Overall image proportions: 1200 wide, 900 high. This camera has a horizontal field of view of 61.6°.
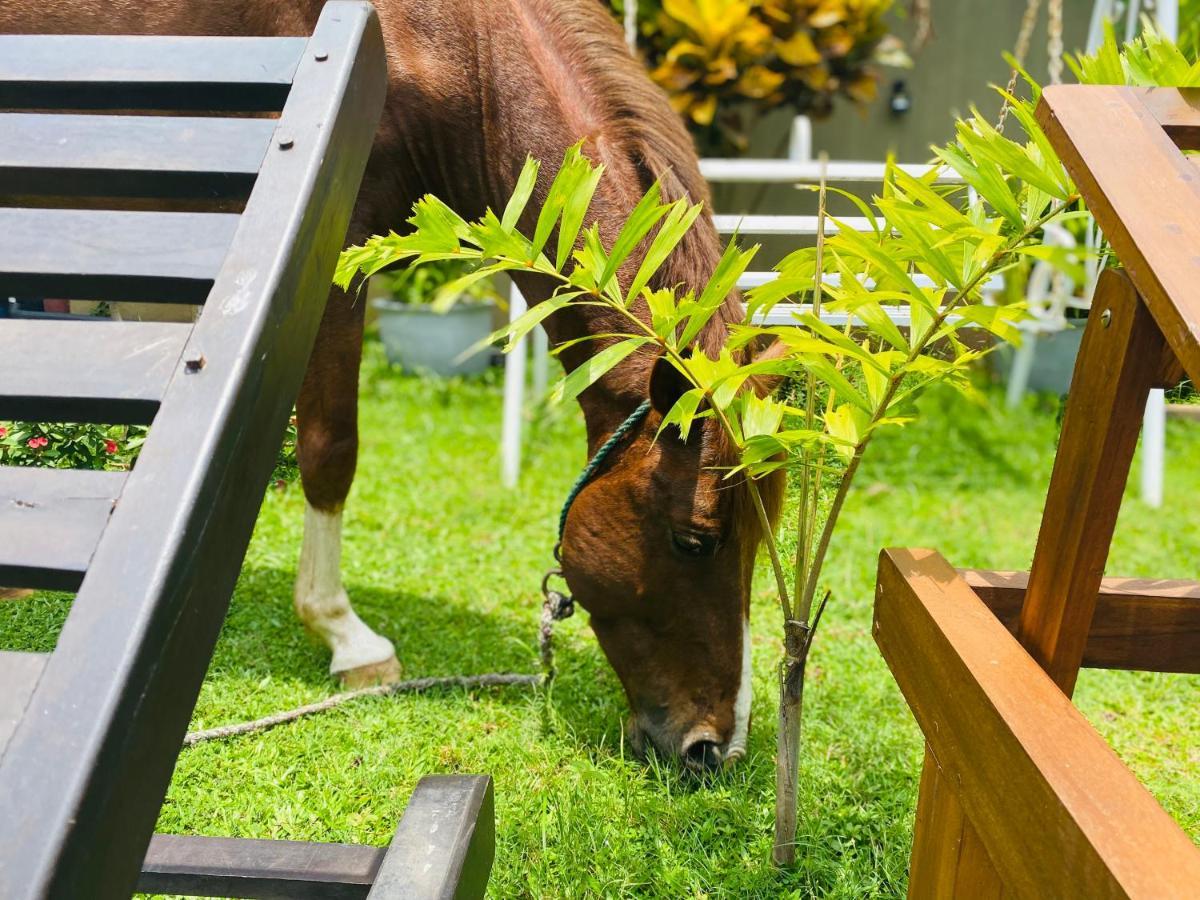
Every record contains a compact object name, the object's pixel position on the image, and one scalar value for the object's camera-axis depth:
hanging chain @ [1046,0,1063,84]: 3.47
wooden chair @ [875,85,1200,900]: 0.87
